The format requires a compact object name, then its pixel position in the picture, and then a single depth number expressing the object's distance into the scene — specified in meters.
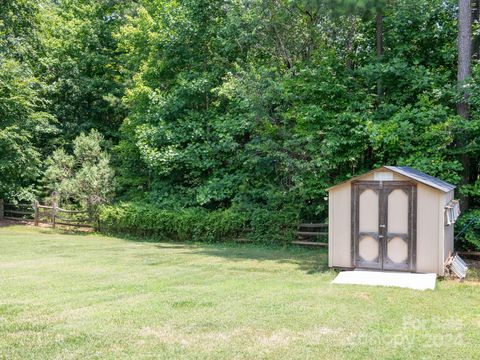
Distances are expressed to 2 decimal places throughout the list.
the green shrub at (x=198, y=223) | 13.75
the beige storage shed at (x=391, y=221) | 8.74
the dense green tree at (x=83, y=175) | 17.56
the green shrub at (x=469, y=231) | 10.88
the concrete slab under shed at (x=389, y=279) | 7.90
